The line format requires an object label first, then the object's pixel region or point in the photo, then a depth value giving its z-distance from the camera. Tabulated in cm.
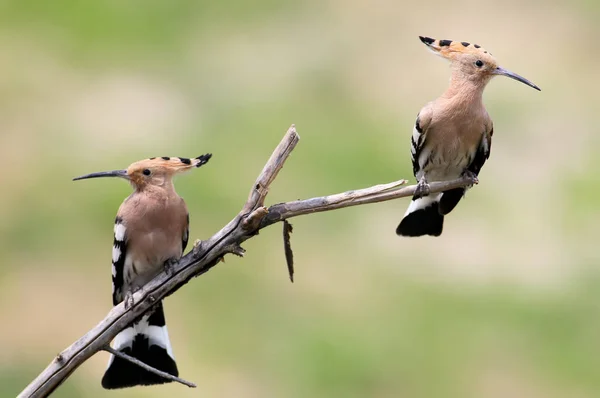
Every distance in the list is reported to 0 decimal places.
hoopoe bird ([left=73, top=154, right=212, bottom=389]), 915
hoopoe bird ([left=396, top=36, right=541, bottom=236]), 909
